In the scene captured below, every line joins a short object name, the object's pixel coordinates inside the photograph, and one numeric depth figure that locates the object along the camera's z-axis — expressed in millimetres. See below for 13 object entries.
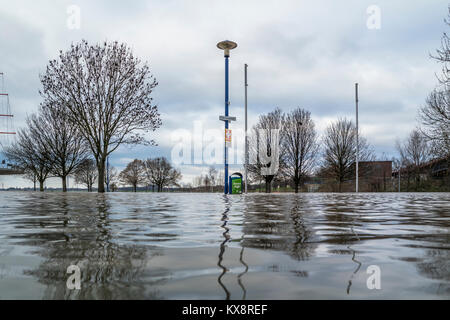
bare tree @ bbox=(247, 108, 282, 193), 35344
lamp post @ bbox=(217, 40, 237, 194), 19766
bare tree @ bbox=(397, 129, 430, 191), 44719
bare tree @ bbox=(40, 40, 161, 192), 23188
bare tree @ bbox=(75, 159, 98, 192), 61781
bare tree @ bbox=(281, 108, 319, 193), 35562
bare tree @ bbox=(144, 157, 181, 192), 68500
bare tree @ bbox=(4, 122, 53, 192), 34500
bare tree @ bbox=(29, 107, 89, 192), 33719
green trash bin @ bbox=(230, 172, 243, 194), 20703
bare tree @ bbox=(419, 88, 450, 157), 21625
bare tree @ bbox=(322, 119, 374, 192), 37969
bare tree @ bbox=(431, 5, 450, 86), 15852
